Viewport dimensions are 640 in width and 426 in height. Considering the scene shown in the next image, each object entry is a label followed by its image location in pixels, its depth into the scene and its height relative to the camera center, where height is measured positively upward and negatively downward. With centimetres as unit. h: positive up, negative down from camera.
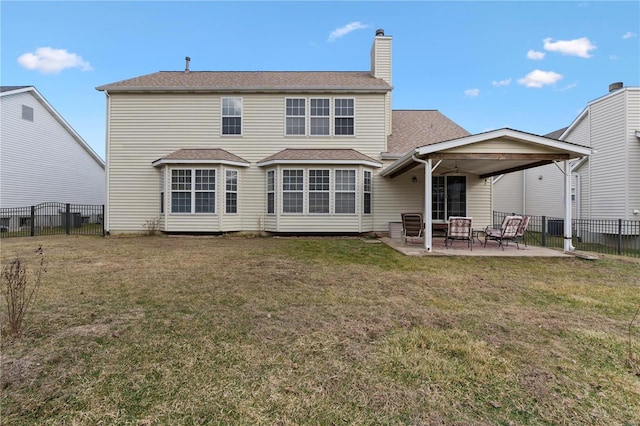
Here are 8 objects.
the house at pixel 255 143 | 1273 +296
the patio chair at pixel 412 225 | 963 -44
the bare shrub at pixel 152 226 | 1283 -66
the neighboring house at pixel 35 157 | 1559 +322
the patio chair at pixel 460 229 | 902 -53
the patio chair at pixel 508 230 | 877 -55
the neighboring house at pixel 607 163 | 1205 +221
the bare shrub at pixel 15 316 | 306 -112
